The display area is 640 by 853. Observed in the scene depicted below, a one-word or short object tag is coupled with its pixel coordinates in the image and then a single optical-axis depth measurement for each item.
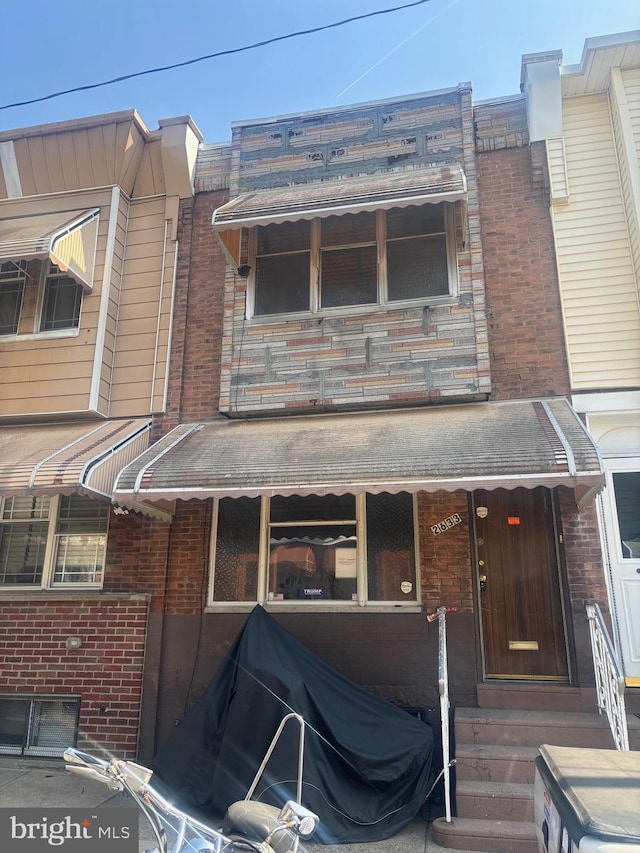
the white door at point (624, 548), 5.99
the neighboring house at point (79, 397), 6.78
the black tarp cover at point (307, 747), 4.83
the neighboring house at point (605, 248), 6.43
